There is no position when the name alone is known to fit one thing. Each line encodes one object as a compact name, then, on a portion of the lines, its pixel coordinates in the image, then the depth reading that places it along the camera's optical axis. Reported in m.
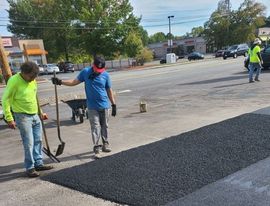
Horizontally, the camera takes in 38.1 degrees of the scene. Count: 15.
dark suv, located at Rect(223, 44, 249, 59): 48.42
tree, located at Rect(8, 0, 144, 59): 59.78
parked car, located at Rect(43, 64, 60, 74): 55.51
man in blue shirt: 6.84
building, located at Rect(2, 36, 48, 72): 57.00
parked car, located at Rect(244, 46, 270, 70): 21.39
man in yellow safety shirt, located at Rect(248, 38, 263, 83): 16.02
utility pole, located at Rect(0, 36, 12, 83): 9.91
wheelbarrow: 10.34
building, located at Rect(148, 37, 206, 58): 113.30
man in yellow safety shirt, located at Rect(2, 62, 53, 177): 5.89
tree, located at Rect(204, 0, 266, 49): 92.38
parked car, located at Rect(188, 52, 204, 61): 65.62
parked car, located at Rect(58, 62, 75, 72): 57.69
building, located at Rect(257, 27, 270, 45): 95.94
